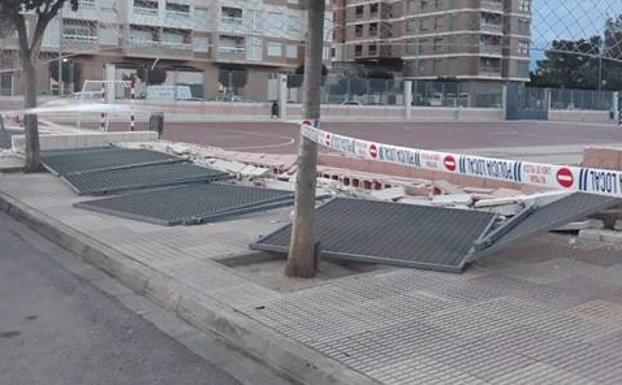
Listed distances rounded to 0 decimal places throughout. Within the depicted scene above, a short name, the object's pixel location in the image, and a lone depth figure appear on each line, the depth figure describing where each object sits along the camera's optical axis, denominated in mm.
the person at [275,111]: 48475
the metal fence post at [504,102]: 65125
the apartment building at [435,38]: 89188
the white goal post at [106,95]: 26481
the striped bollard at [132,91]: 39556
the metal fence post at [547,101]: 67531
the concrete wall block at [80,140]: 17562
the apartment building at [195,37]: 68500
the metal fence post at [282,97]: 48622
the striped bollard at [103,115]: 24266
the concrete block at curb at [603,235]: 7887
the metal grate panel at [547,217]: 6961
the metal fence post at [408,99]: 58750
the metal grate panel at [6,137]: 18091
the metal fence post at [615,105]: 68225
